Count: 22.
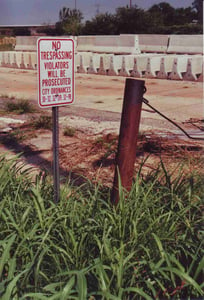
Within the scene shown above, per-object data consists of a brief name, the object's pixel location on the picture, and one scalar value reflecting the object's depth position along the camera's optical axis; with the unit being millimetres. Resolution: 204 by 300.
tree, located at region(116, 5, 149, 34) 39625
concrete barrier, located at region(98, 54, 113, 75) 18169
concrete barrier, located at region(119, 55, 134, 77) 17222
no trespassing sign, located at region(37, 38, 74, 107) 3133
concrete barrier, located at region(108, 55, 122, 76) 17641
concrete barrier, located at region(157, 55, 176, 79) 16141
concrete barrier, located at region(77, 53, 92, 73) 19047
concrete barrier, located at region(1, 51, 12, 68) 23406
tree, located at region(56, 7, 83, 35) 38875
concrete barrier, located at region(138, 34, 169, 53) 21406
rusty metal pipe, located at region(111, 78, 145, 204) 3230
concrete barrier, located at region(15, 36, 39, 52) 28638
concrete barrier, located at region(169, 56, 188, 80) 15530
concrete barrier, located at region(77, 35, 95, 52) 24623
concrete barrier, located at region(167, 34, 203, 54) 19609
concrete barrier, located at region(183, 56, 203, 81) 15180
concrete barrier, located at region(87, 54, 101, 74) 18609
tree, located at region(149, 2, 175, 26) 43406
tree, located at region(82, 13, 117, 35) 40488
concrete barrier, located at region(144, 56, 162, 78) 16375
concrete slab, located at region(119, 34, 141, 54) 21906
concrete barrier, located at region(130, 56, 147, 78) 16625
